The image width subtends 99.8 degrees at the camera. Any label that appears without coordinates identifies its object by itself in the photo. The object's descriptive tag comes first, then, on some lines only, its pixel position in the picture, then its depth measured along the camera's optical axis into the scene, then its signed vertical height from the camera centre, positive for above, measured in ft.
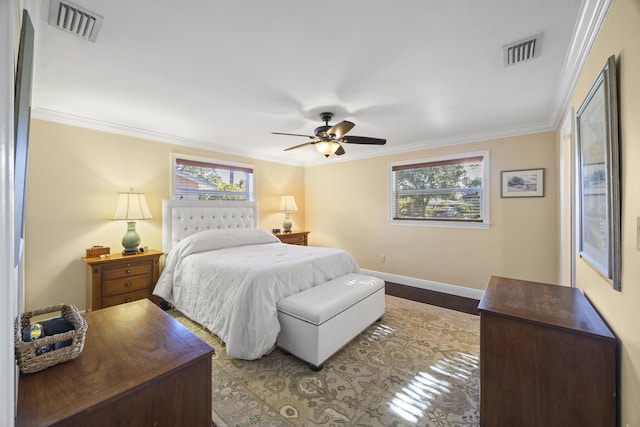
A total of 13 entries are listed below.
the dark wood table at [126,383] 2.65 -1.83
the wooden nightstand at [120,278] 9.15 -2.25
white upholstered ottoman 6.81 -2.76
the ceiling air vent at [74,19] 4.70 +3.60
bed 7.06 -1.75
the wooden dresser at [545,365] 3.82 -2.23
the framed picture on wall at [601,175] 3.78 +0.73
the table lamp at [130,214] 10.11 +0.07
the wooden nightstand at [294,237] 15.61 -1.24
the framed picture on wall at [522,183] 10.62 +1.45
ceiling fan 9.23 +2.72
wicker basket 2.93 -1.52
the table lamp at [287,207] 16.31 +0.60
